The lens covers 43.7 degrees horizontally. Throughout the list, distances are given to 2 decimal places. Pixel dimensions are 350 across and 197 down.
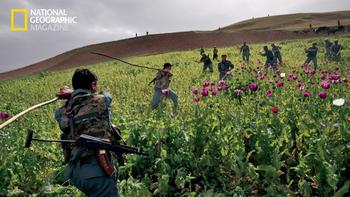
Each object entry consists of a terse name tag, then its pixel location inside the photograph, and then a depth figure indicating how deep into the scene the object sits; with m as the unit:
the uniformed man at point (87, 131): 3.99
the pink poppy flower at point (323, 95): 6.45
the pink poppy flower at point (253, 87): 7.32
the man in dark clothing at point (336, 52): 21.36
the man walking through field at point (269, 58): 19.08
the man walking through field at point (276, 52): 21.72
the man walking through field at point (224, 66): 14.61
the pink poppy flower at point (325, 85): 6.83
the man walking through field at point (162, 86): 10.17
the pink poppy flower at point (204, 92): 7.17
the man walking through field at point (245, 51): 26.34
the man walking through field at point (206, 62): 21.02
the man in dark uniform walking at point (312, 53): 18.52
